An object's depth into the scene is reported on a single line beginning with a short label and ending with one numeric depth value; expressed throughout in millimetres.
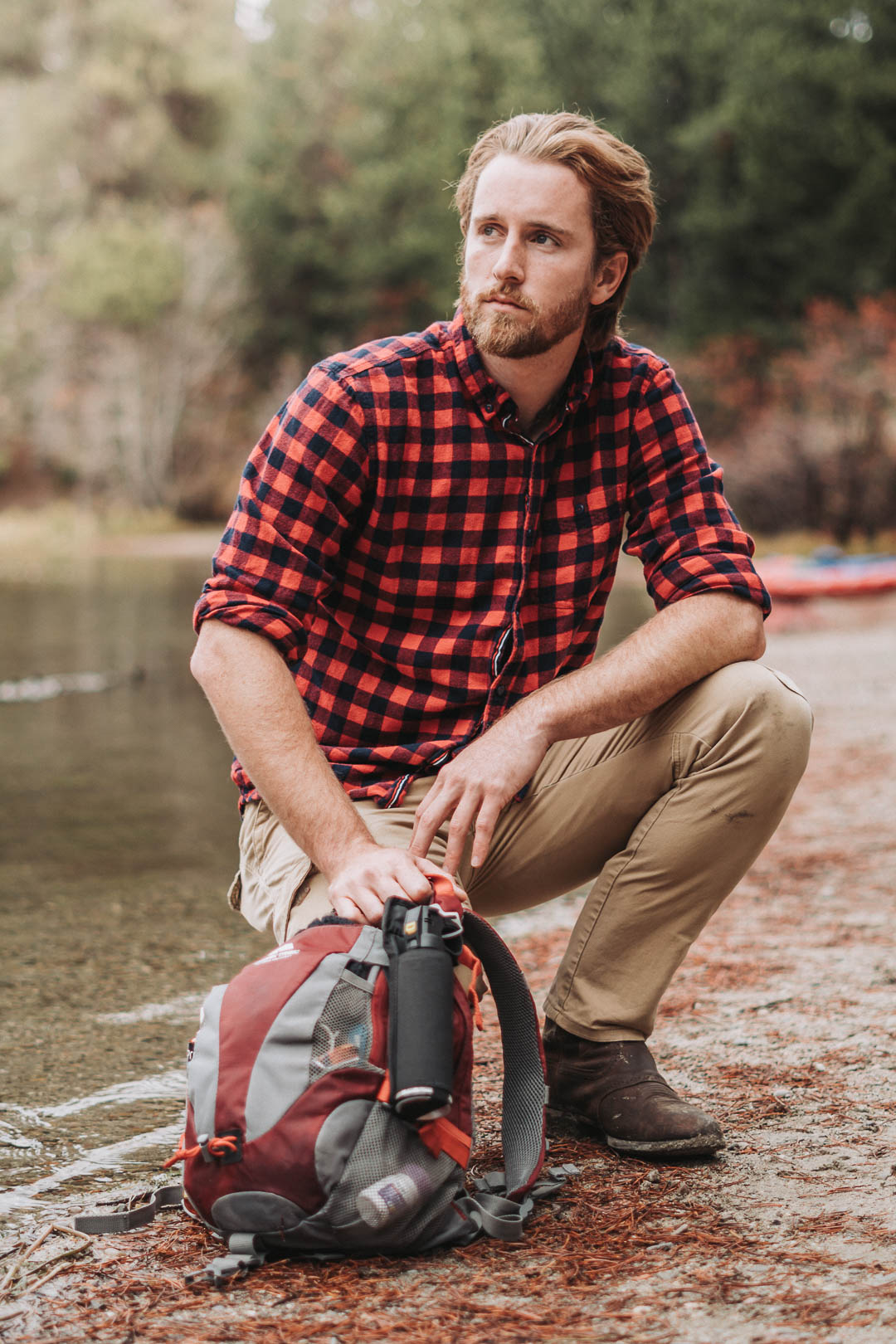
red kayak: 13500
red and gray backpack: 1890
